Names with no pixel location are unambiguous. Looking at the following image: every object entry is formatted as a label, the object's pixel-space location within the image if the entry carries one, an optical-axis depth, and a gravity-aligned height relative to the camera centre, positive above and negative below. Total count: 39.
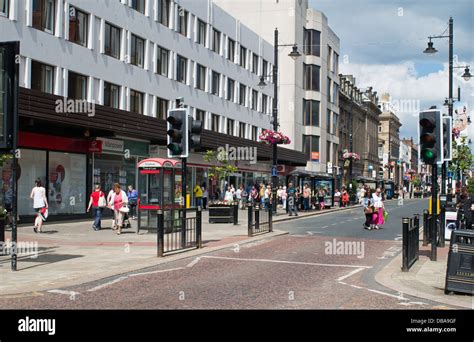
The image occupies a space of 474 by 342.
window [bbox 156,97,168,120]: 37.75 +4.98
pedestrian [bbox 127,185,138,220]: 27.86 -0.57
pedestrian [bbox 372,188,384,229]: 25.03 -0.80
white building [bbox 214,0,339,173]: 62.75 +12.83
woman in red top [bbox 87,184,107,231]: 22.72 -0.63
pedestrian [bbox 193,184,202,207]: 37.88 -0.47
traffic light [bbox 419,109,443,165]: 13.59 +1.19
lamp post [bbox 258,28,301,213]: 31.52 +3.24
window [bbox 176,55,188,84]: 40.19 +7.92
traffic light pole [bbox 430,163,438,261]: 14.18 -0.51
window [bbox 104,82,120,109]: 32.12 +4.90
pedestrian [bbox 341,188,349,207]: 51.69 -0.75
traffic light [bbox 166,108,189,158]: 14.76 +1.32
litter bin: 9.71 -1.19
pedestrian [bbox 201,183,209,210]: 41.47 -0.52
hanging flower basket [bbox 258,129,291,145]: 33.16 +2.80
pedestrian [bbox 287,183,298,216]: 34.34 -0.59
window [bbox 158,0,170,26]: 37.44 +10.93
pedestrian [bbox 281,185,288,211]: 40.71 -0.38
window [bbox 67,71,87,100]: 29.08 +4.85
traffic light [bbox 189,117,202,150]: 15.03 +1.35
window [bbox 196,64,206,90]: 43.06 +7.92
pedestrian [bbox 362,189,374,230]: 24.62 -0.99
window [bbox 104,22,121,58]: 31.93 +7.76
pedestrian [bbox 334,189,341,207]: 52.72 -0.71
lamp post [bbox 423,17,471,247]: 22.97 +4.87
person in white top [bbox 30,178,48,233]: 20.69 -0.53
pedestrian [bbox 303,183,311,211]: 40.88 -0.49
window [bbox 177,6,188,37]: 40.11 +11.06
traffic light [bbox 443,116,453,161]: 15.65 +1.32
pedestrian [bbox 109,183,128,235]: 21.72 -0.63
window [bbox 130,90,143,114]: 34.81 +4.93
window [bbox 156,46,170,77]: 37.53 +7.89
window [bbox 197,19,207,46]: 43.38 +11.13
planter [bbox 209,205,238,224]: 27.31 -1.13
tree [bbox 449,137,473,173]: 37.22 +2.11
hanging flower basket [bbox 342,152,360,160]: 59.53 +3.28
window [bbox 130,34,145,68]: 34.56 +7.81
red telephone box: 21.67 -0.07
